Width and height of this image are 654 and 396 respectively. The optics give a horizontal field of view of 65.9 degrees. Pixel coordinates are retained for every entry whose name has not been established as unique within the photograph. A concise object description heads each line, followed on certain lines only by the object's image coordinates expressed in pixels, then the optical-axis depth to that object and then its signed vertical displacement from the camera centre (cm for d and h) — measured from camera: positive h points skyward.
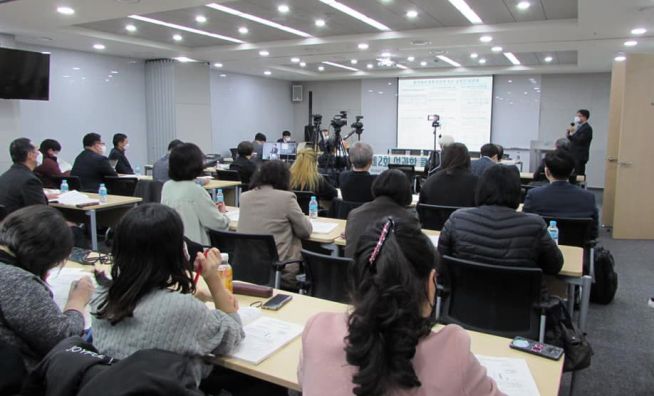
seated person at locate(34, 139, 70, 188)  631 -42
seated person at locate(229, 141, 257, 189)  642 -36
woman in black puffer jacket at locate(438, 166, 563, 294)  248 -47
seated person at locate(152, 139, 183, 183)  616 -44
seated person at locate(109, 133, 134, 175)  739 -32
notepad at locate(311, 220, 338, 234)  368 -68
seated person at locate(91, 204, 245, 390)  147 -48
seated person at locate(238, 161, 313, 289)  327 -51
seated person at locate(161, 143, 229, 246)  341 -41
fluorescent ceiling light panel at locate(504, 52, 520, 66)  917 +153
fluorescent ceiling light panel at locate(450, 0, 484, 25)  585 +154
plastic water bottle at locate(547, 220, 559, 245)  326 -60
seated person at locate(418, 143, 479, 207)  421 -38
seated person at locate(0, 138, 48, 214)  410 -41
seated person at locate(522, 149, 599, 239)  363 -42
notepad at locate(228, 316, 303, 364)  168 -72
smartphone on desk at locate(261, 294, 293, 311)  210 -70
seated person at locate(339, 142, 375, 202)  470 -38
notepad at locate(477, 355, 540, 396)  147 -72
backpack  410 -114
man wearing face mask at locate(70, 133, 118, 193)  622 -45
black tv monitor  719 +85
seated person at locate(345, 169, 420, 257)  280 -35
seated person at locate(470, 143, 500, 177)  577 -24
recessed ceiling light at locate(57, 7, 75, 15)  574 +141
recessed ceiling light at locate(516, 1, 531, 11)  577 +153
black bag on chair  194 -83
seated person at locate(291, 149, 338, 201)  489 -39
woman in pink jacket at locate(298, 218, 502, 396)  103 -43
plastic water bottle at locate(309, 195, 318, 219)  430 -62
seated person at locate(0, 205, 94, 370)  159 -49
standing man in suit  820 -3
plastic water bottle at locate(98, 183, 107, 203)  522 -63
